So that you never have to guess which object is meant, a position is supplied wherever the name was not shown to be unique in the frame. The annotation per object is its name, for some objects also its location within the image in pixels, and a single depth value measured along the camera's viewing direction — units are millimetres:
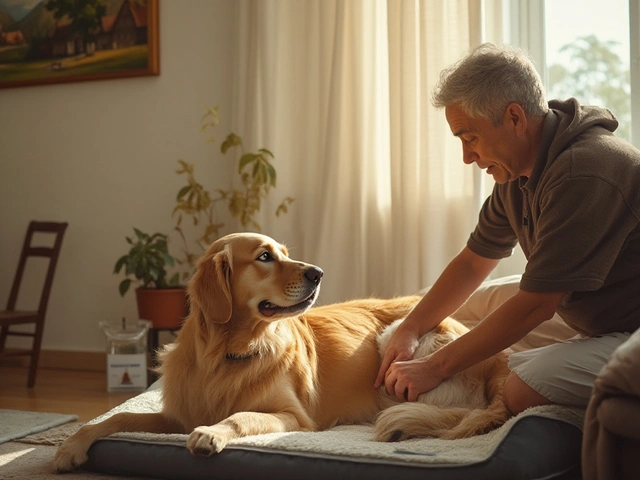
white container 3504
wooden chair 3738
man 1631
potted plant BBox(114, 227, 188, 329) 3547
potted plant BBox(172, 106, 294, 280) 3535
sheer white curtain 3367
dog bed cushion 1524
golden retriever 1870
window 3184
